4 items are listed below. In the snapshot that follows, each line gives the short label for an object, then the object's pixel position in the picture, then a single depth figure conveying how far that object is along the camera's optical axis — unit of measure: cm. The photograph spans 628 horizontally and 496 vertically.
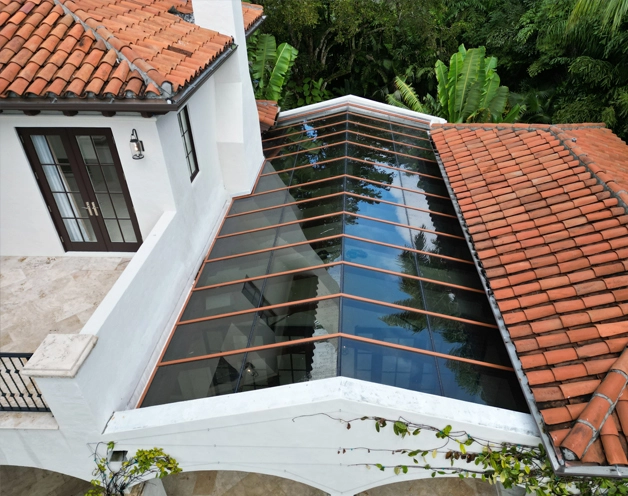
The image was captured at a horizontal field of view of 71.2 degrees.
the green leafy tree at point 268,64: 1719
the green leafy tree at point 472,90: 1552
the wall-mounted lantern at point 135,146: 734
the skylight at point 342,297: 671
